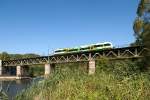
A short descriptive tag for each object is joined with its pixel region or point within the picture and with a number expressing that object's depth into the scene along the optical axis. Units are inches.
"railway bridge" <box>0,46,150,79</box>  1434.2
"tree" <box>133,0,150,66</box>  805.1
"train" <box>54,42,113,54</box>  1587.6
